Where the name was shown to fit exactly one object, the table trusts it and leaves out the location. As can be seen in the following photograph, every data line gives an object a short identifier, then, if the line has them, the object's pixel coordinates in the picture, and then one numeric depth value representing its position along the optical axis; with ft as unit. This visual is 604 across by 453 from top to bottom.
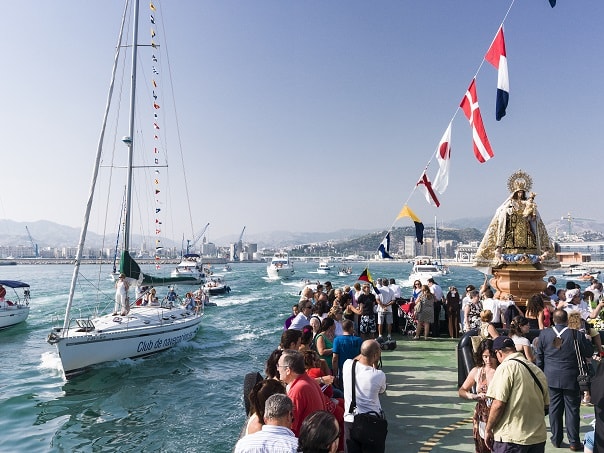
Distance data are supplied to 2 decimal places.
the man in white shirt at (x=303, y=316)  26.00
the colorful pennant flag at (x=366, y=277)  45.24
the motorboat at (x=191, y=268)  264.52
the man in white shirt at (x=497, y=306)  32.60
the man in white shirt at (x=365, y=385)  14.71
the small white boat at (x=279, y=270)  293.02
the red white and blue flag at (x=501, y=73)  35.60
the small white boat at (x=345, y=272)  356.91
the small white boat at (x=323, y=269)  413.45
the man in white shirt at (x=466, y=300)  36.31
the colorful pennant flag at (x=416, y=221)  45.01
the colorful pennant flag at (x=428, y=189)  43.39
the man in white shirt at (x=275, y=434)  9.76
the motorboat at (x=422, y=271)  239.50
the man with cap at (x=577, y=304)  31.68
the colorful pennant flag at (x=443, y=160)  41.75
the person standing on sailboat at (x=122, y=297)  57.16
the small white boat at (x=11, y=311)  87.25
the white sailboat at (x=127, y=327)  49.37
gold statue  42.45
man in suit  18.29
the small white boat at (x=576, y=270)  343.13
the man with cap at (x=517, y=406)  12.85
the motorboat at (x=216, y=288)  164.35
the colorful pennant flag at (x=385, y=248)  47.22
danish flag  37.55
